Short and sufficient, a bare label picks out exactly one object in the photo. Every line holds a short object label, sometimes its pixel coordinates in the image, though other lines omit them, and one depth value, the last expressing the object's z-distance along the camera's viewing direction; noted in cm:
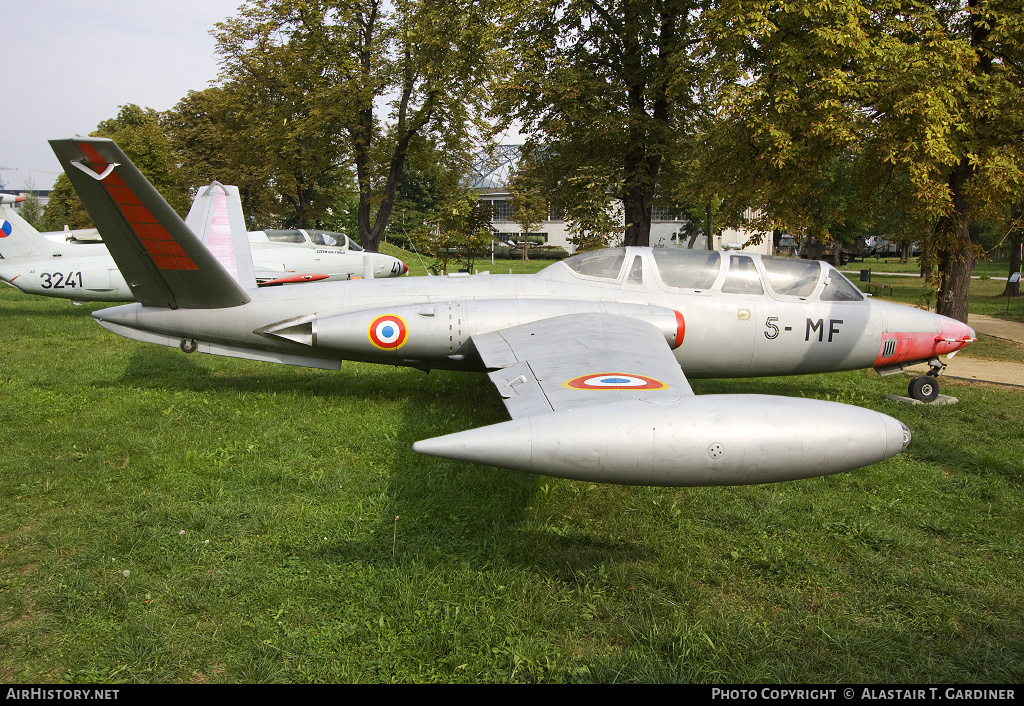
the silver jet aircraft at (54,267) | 1480
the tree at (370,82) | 2253
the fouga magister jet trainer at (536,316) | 636
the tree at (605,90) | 1769
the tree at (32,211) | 5718
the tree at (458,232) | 2002
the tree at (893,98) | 1071
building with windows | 5966
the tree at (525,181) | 2244
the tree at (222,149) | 3466
